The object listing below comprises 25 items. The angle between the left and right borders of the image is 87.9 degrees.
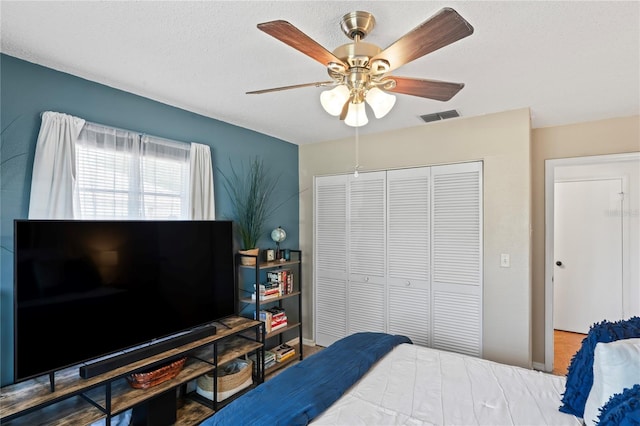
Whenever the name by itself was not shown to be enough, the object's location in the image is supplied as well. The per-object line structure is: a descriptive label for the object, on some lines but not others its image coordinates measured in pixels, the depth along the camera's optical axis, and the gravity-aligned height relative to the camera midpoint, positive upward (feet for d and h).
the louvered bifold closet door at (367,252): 11.58 -1.37
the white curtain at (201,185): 9.20 +0.84
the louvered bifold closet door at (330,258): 12.39 -1.70
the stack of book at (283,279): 11.18 -2.20
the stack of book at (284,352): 11.07 -4.70
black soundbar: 6.10 -2.85
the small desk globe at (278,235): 11.49 -0.72
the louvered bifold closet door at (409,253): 10.71 -1.29
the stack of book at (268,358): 10.36 -4.64
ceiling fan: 3.80 +2.09
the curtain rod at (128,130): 7.21 +1.99
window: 7.13 +0.94
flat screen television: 5.63 -1.49
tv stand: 5.50 -3.52
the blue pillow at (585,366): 4.77 -2.26
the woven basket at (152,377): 6.70 -3.36
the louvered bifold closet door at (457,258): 9.84 -1.35
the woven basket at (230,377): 8.20 -4.20
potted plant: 10.44 +0.45
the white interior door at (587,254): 13.28 -1.67
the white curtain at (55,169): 6.32 +0.89
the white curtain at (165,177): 8.23 +0.96
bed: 4.24 -3.02
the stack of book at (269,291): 10.48 -2.48
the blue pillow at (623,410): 3.33 -2.06
